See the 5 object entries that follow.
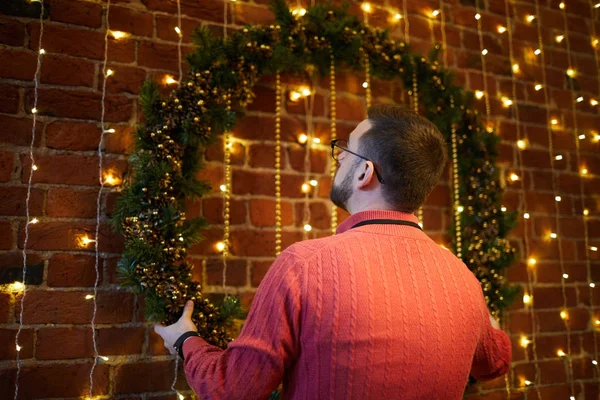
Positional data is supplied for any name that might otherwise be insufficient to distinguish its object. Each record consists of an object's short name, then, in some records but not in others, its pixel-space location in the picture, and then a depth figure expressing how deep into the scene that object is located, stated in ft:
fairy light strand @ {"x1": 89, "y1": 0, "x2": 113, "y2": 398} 4.86
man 3.28
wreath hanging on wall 4.67
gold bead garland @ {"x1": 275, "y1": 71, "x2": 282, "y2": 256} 5.74
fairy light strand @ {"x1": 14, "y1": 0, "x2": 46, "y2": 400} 4.60
